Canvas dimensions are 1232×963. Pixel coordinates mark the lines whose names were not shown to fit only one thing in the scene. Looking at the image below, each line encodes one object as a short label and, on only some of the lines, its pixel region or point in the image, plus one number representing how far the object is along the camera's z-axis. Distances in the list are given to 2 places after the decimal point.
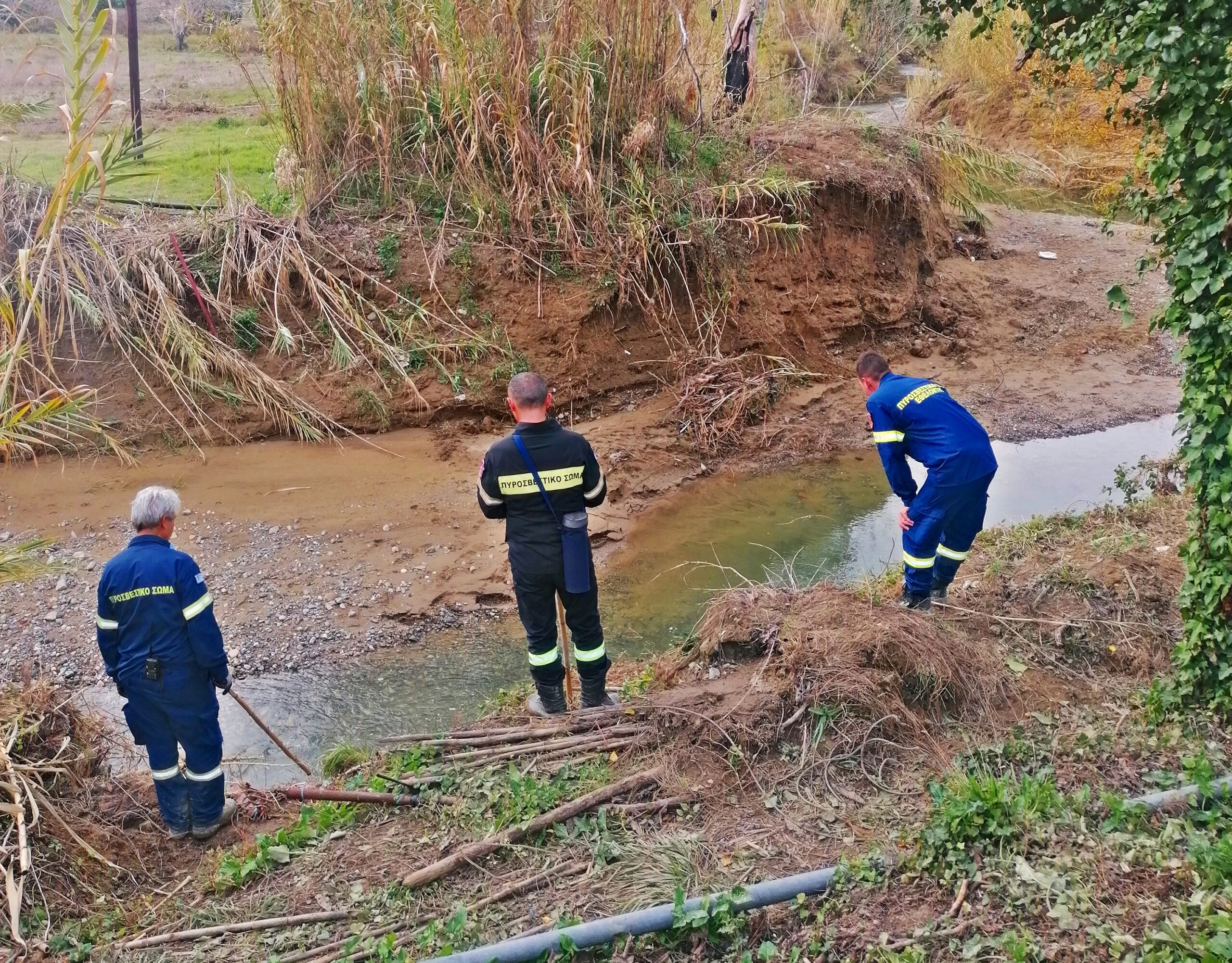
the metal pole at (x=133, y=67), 11.83
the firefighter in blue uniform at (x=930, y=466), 5.80
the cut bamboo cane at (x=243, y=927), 3.93
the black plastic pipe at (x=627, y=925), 3.38
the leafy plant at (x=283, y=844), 4.39
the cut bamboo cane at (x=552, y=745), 4.88
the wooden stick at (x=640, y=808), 4.36
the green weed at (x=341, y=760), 5.74
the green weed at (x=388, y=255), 10.31
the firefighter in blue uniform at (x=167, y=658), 4.69
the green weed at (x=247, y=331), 9.98
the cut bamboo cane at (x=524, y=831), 4.05
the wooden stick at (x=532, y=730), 5.04
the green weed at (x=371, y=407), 10.05
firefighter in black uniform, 5.20
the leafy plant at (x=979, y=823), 3.66
